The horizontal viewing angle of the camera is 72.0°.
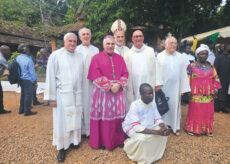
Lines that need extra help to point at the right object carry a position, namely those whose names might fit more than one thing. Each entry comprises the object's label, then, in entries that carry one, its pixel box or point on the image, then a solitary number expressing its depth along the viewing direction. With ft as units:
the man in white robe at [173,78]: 12.28
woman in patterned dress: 11.80
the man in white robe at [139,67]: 11.25
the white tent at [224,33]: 28.05
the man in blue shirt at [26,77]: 16.98
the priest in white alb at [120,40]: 11.75
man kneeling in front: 8.56
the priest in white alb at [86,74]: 11.49
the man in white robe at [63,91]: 9.46
